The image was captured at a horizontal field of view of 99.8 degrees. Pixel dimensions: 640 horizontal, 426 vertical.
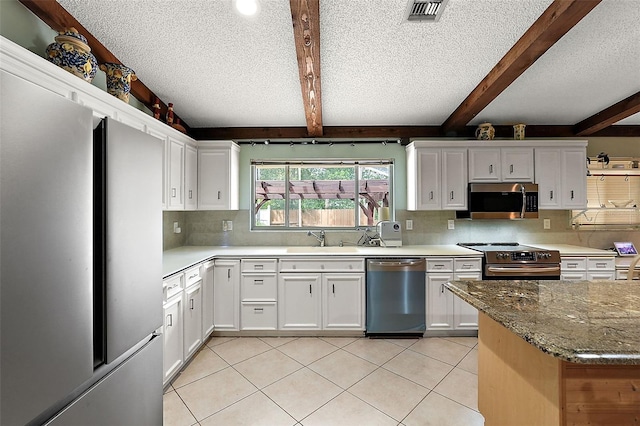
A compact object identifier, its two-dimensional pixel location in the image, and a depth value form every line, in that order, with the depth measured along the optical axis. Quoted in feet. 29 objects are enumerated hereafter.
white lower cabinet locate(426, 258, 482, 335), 9.43
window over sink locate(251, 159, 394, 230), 11.91
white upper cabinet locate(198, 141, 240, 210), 10.49
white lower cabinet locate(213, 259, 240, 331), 9.39
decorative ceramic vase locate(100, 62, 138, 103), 6.21
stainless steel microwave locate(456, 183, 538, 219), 10.33
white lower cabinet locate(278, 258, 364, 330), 9.40
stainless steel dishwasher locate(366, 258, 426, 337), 9.29
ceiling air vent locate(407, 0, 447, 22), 4.99
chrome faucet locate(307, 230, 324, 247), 11.37
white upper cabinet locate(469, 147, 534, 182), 10.50
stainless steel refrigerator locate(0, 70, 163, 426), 2.37
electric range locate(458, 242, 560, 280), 9.20
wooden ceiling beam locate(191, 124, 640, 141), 11.44
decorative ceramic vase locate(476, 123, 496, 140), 10.68
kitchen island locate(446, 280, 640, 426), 2.84
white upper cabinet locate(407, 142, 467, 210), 10.53
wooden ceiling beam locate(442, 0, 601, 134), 4.99
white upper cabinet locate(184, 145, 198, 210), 9.64
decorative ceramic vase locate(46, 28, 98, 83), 4.85
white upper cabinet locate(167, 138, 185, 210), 8.68
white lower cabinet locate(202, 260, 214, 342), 8.65
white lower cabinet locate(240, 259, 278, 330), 9.42
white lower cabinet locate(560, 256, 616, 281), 9.50
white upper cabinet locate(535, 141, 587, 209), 10.52
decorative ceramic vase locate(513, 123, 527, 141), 10.77
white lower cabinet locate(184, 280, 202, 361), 7.50
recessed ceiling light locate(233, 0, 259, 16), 4.86
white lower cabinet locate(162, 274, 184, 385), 6.44
